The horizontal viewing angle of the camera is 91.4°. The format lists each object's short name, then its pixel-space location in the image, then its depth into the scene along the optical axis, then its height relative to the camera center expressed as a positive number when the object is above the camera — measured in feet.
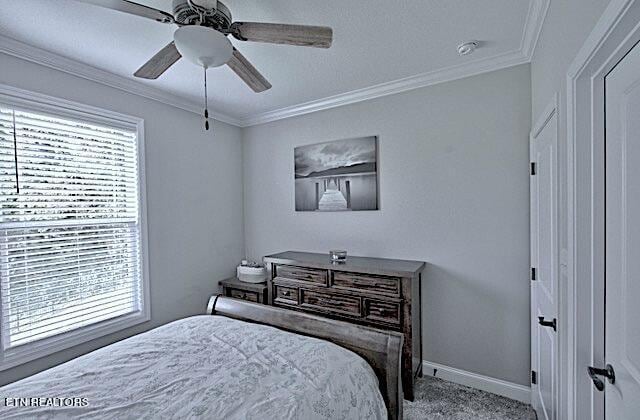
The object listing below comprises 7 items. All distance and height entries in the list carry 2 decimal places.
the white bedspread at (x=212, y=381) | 4.14 -2.66
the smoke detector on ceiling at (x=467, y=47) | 7.09 +3.59
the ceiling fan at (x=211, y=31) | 4.59 +2.81
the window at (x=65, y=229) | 6.93 -0.52
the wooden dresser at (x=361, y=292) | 7.95 -2.47
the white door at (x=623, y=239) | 2.95 -0.40
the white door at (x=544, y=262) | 5.11 -1.19
